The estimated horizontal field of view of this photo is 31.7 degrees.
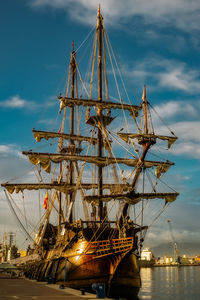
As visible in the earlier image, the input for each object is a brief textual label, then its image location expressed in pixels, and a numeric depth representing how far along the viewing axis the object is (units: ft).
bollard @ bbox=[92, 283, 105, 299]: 52.44
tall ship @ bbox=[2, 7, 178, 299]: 86.79
